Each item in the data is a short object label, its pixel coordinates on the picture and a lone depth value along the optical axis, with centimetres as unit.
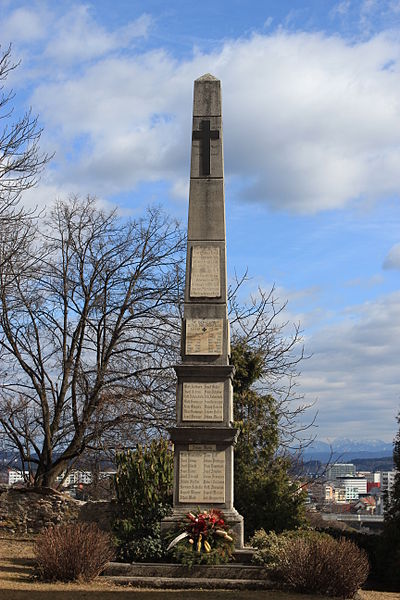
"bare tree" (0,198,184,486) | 2069
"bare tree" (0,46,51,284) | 1402
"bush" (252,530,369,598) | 1019
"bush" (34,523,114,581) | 1055
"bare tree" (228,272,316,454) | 2212
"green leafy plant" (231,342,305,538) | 1538
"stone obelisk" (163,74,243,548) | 1260
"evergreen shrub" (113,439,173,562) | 1197
